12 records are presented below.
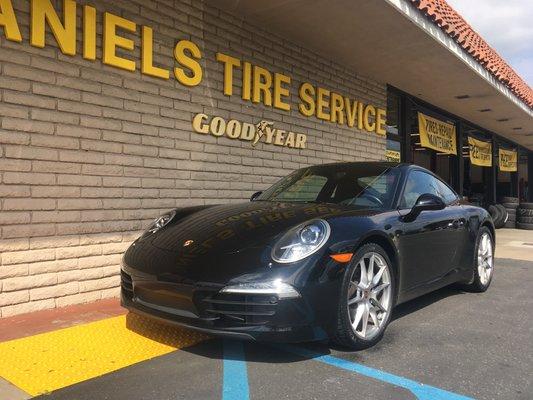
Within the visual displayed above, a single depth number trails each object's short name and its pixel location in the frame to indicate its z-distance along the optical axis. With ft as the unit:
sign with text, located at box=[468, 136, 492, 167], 50.91
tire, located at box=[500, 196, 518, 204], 52.24
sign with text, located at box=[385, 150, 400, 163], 33.09
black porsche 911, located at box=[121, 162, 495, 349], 9.77
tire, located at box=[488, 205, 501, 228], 48.21
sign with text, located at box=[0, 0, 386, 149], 14.21
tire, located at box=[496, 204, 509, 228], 48.71
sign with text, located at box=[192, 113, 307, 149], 19.38
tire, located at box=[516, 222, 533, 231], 48.51
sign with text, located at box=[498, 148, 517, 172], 60.36
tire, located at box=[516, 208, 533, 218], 49.11
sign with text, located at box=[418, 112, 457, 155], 38.40
